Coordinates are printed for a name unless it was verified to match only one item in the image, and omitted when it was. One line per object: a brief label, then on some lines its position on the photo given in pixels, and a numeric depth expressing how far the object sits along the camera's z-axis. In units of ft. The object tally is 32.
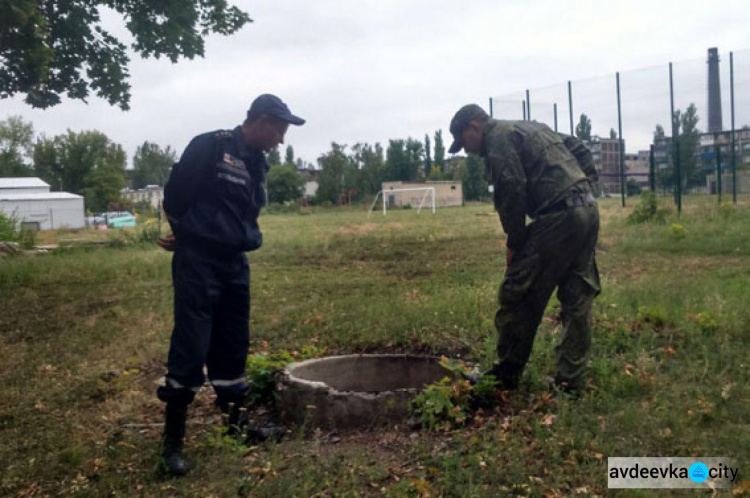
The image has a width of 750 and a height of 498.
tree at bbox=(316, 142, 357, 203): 200.23
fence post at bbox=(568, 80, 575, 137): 60.34
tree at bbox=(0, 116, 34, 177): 221.66
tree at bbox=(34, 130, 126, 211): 202.59
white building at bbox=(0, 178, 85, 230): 153.48
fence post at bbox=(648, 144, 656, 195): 49.85
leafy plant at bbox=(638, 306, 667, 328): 18.34
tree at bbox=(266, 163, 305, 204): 207.51
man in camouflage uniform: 13.14
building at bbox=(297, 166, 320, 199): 286.13
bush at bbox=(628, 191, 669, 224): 46.21
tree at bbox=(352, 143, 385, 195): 204.95
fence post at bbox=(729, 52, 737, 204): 52.90
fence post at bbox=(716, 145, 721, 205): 53.05
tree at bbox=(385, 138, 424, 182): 215.51
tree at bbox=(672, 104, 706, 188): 51.87
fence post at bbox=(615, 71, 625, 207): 59.36
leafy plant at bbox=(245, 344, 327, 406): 15.12
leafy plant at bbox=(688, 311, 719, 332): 17.17
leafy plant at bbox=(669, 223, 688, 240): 36.42
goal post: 152.14
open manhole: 13.71
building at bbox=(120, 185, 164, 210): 240.22
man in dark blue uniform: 11.96
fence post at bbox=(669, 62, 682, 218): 49.32
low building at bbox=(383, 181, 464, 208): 169.58
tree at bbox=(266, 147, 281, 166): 293.94
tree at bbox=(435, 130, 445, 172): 248.11
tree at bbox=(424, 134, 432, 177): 239.77
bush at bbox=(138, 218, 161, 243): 57.62
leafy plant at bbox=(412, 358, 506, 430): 12.80
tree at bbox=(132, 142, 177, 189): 304.34
